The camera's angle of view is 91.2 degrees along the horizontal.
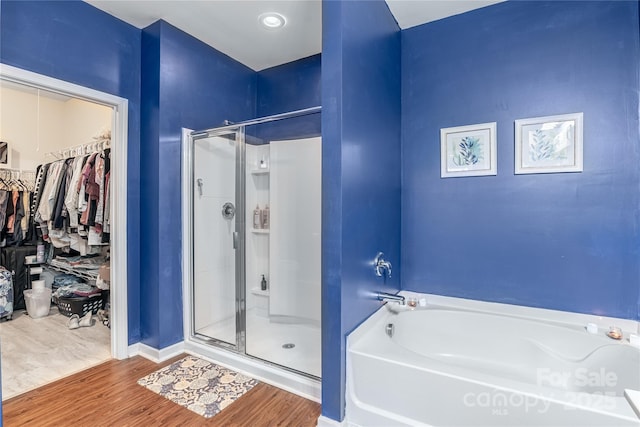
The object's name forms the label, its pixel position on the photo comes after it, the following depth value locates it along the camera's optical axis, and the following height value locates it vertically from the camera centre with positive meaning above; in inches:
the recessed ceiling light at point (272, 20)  95.6 +59.6
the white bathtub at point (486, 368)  51.8 -33.0
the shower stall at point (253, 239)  104.3 -10.7
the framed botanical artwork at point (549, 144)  79.8 +17.4
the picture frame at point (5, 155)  142.7 +25.7
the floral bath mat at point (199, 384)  75.7 -46.4
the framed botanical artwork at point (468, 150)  90.0 +17.8
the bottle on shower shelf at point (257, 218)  119.6 -2.9
